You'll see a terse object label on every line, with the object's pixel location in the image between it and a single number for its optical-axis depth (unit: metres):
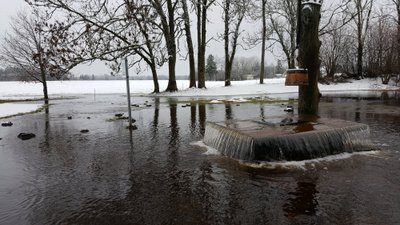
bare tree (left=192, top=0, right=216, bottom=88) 33.62
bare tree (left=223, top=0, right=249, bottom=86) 32.50
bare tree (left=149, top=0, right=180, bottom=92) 30.40
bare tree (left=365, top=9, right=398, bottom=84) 34.62
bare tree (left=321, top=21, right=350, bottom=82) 44.50
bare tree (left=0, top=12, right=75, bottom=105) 33.12
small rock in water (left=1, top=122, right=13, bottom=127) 12.43
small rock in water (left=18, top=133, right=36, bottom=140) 9.72
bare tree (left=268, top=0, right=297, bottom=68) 38.38
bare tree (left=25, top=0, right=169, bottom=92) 26.39
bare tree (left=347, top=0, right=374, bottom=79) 41.59
